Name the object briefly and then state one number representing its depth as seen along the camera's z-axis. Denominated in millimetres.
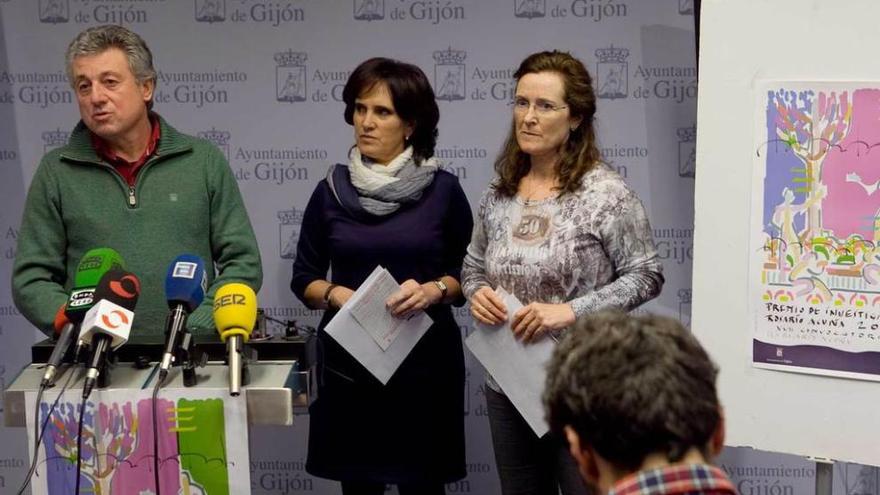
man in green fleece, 2834
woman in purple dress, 3043
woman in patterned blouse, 2734
